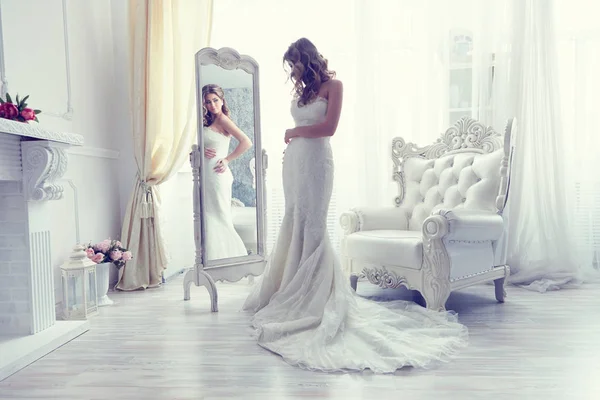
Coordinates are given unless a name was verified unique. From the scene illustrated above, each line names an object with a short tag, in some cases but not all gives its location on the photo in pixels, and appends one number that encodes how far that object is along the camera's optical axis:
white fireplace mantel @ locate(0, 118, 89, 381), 2.56
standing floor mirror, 3.32
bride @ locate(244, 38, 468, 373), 2.38
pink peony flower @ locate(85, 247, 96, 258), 3.31
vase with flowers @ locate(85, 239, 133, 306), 3.38
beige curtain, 3.90
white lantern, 3.06
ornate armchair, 2.90
